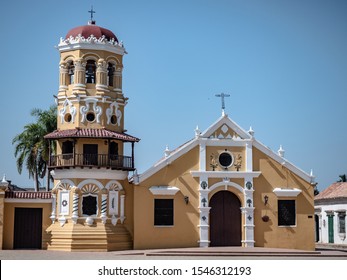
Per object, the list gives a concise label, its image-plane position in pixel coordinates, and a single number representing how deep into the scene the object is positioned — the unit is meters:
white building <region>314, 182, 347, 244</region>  43.91
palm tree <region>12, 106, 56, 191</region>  43.69
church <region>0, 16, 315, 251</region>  32.75
